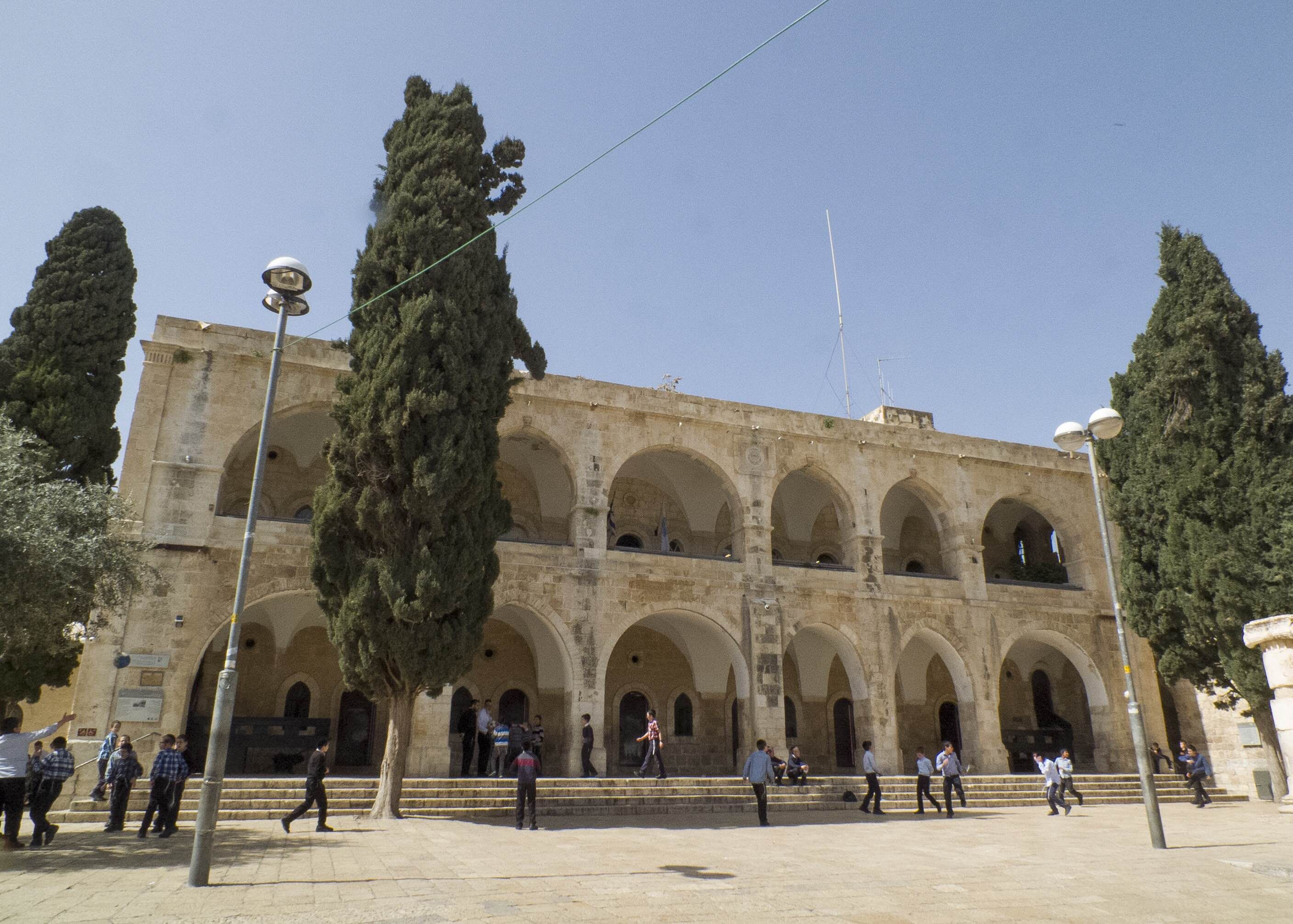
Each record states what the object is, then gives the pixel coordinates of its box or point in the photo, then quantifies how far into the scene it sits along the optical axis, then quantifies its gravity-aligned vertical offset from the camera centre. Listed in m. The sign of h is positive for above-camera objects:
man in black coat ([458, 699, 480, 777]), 15.36 +0.02
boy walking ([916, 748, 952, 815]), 13.60 -0.62
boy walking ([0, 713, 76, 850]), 7.78 -0.33
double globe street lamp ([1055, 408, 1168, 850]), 9.49 +1.80
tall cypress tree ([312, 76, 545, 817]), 11.55 +3.80
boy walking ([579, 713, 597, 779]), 14.61 -0.28
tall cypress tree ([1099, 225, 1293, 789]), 15.85 +4.96
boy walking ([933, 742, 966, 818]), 13.61 -0.45
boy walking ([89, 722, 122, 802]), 11.22 -0.20
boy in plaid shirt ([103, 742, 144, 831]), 9.60 -0.51
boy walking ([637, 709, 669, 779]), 14.52 -0.13
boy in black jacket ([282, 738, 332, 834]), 9.33 -0.52
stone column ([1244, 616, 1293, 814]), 9.94 +0.86
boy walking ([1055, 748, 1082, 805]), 14.79 -0.53
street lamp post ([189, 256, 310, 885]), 6.32 +0.70
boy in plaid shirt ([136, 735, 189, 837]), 9.15 -0.45
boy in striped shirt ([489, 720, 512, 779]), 13.79 -0.11
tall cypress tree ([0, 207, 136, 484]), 13.55 +6.22
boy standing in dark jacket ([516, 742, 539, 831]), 10.45 -0.52
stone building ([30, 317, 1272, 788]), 14.20 +2.79
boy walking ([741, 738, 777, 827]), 11.55 -0.47
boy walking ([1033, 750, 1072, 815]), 14.05 -0.77
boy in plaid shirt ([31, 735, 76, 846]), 8.42 -0.45
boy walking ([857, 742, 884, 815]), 13.67 -0.62
